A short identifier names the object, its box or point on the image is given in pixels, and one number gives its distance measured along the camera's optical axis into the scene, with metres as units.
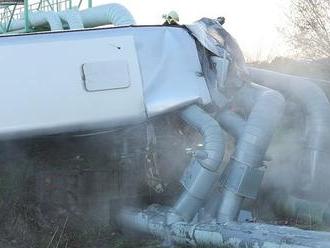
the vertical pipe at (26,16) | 15.59
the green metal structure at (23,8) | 15.77
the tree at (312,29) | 11.61
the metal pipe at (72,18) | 13.22
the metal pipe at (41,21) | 14.05
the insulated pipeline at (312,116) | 7.30
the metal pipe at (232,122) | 6.88
